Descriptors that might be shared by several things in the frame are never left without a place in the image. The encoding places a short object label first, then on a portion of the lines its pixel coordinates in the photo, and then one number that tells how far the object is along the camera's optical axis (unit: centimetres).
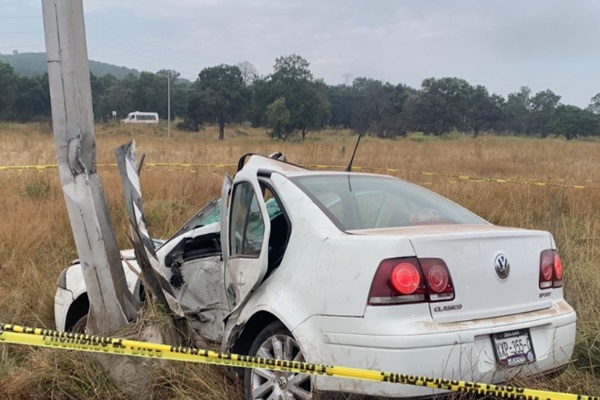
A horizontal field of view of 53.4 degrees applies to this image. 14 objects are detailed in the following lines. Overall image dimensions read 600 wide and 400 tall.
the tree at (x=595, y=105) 7843
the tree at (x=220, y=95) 5078
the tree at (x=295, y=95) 4331
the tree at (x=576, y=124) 6406
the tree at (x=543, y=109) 7401
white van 5827
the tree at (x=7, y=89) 5728
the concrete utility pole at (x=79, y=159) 394
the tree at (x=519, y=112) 7075
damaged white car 266
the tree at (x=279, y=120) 4022
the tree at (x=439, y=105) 5772
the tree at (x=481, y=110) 6412
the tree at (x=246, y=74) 5582
